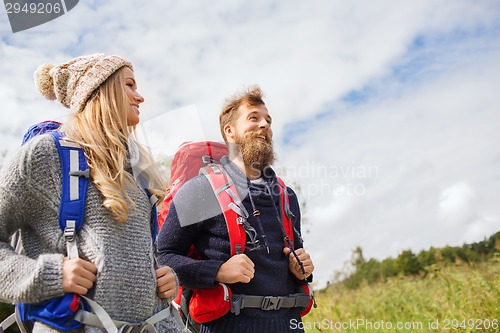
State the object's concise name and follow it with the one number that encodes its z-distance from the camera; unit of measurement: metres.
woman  2.12
